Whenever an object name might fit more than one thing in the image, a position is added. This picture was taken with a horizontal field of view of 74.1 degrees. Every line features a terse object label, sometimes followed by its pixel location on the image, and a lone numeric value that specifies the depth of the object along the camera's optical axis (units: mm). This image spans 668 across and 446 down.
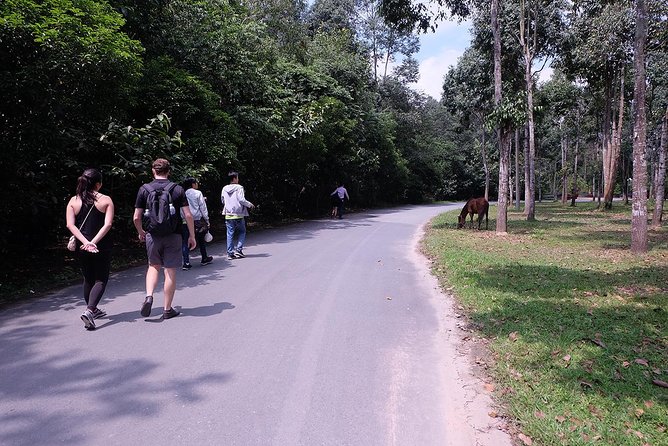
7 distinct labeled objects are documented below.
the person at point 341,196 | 20969
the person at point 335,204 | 21375
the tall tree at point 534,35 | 19922
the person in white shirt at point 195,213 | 8445
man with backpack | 5102
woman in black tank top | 4949
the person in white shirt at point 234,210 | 9438
